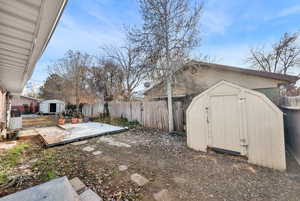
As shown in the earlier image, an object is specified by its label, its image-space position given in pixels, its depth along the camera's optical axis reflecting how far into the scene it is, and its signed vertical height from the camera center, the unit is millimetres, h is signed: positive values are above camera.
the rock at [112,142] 4684 -1538
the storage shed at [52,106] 17906 -117
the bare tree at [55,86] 14633 +2560
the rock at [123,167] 2971 -1563
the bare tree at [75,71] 12977 +3632
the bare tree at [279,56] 12617 +5412
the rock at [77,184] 2199 -1507
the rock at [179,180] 2447 -1564
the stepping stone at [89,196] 1953 -1492
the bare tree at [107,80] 12516 +2513
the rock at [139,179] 2428 -1560
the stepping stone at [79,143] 4887 -1536
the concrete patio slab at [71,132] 5070 -1409
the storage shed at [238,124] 2814 -587
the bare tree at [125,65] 11923 +3852
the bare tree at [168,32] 5945 +3525
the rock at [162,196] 2017 -1561
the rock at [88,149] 4238 -1553
